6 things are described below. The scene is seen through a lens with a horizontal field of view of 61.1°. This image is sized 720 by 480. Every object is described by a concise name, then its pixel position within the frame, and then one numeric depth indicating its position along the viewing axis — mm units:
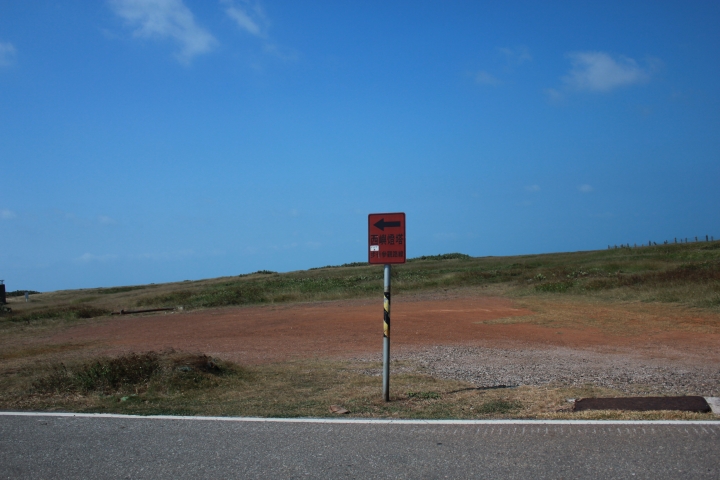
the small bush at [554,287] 29630
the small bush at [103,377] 9789
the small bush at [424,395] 8609
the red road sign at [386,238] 8508
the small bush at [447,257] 75062
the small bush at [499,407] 7465
